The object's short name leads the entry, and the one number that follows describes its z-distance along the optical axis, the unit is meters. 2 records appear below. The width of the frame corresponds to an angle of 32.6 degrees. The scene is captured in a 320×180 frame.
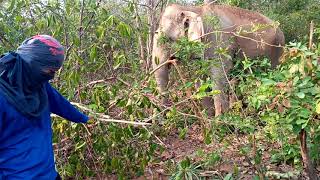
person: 2.71
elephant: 6.41
